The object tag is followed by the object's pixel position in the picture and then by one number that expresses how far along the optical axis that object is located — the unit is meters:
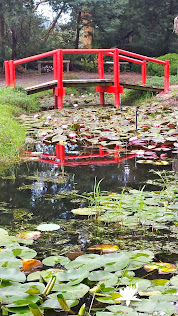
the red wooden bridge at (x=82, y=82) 24.79
